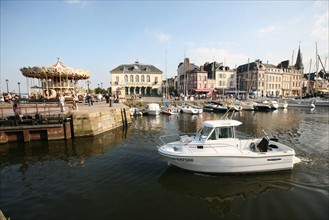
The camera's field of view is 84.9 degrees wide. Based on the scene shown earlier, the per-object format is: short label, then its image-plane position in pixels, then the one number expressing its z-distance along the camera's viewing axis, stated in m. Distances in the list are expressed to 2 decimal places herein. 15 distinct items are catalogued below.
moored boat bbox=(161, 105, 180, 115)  35.34
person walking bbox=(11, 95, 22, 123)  16.13
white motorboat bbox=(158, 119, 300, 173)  9.25
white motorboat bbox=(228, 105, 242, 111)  41.76
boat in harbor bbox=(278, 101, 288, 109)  49.66
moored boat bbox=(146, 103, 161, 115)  34.88
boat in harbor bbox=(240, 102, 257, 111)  44.78
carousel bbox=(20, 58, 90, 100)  26.11
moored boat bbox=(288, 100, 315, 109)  49.60
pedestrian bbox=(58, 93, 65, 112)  17.88
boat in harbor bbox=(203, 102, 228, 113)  41.50
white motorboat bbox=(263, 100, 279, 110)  46.50
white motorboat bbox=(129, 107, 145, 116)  35.09
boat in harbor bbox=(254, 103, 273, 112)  44.16
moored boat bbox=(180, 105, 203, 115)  36.88
